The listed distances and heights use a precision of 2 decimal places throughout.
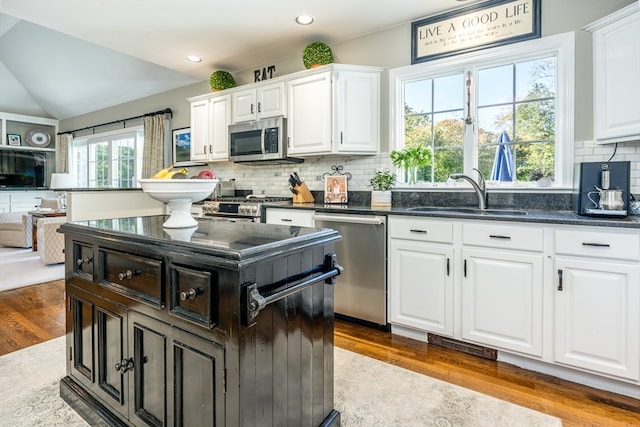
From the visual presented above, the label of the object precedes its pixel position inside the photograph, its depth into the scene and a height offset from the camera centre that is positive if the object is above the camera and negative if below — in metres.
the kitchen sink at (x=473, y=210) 2.45 -0.01
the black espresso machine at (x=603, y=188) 2.07 +0.12
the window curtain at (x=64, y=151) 7.73 +1.26
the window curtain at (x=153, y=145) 5.48 +0.99
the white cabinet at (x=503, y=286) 2.08 -0.48
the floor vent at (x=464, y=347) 2.31 -0.94
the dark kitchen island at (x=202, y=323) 1.07 -0.41
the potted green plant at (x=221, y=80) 4.30 +1.55
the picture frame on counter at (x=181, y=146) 5.20 +0.92
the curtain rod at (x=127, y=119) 5.42 +1.54
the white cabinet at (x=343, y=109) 3.27 +0.93
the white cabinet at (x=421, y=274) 2.40 -0.47
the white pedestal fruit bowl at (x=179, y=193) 1.48 +0.06
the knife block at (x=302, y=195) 3.69 +0.14
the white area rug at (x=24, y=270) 3.97 -0.79
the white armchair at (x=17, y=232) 5.77 -0.40
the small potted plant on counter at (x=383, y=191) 3.15 +0.15
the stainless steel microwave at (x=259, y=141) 3.70 +0.73
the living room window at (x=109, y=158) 6.23 +0.97
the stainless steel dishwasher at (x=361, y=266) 2.69 -0.45
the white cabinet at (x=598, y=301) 1.81 -0.49
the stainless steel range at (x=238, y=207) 3.51 +0.01
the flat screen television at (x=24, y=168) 7.66 +0.88
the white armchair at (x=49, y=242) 4.59 -0.45
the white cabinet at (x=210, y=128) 4.23 +0.99
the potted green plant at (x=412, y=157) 3.11 +0.45
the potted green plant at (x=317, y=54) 3.44 +1.50
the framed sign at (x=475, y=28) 2.68 +1.47
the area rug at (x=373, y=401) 1.68 -1.00
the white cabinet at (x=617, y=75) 2.07 +0.82
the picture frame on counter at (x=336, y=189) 3.55 +0.19
